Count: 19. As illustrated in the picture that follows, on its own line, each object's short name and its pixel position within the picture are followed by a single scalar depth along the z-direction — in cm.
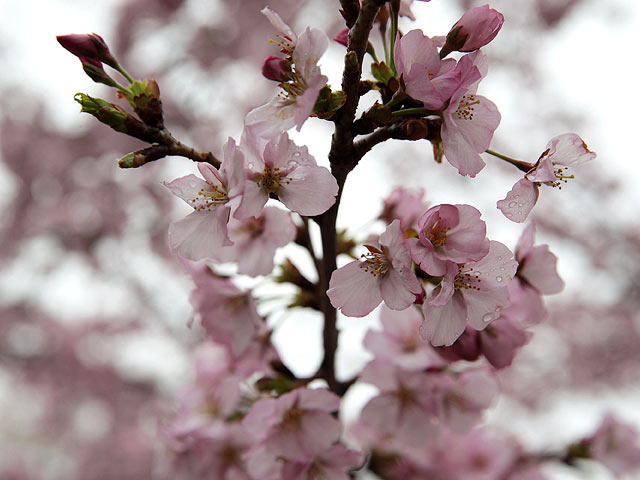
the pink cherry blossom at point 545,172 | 34
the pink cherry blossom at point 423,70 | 33
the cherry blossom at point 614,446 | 53
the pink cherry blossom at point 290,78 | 34
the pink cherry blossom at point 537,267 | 40
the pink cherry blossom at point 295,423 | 39
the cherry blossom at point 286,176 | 34
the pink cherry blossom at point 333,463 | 40
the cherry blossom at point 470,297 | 34
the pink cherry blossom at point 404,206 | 42
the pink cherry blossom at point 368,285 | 34
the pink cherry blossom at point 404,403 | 42
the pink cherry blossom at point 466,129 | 34
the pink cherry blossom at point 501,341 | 39
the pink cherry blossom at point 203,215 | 35
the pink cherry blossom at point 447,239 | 33
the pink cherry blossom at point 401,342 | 41
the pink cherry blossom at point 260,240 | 39
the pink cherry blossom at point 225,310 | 42
